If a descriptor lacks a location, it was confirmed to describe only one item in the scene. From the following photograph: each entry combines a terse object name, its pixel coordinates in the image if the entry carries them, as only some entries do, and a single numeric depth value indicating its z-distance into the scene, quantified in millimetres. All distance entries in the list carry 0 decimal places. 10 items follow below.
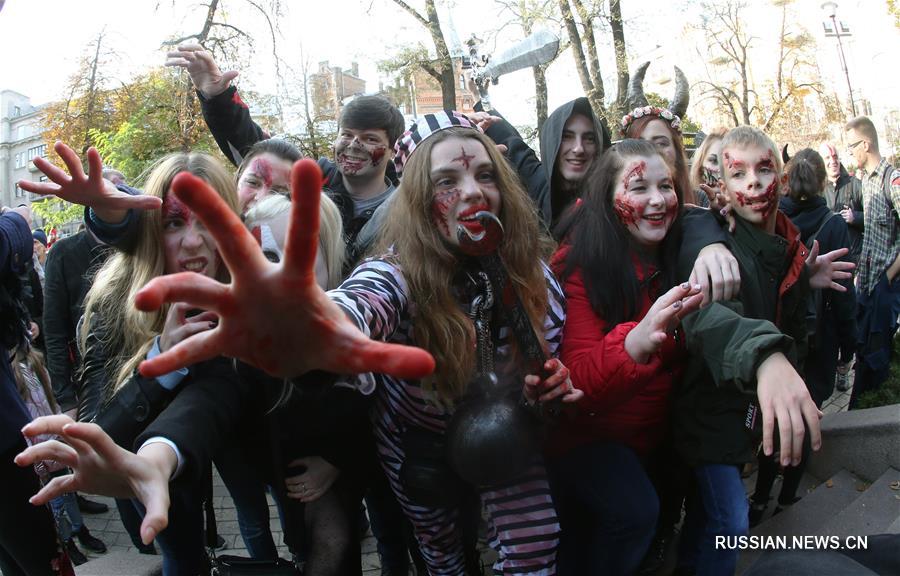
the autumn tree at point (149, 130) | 11159
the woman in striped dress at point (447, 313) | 1795
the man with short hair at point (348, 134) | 2914
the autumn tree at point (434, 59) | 13578
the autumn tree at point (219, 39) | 9375
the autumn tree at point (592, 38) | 11945
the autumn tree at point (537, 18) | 12219
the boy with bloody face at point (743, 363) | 1678
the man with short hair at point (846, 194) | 5426
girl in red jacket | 2004
